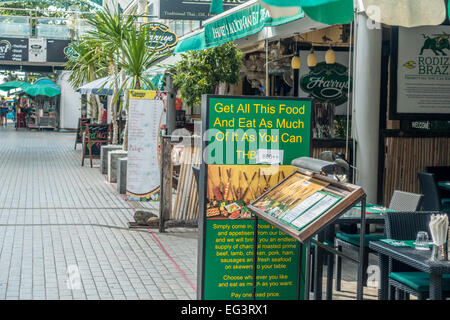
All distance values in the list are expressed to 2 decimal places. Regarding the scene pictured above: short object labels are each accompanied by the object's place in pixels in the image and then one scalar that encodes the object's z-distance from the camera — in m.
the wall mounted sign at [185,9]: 14.18
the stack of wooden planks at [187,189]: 8.87
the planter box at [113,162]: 13.87
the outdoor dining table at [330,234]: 5.32
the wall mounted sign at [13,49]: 29.08
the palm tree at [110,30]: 12.49
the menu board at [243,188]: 4.88
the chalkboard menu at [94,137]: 17.08
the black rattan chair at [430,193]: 7.51
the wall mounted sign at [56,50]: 29.44
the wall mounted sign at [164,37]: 15.36
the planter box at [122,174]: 12.41
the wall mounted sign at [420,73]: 8.72
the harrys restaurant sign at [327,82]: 11.43
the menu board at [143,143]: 10.27
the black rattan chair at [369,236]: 5.73
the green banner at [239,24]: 8.63
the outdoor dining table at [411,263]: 3.93
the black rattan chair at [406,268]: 4.50
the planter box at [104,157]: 15.69
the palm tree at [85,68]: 19.66
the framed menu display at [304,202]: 3.89
